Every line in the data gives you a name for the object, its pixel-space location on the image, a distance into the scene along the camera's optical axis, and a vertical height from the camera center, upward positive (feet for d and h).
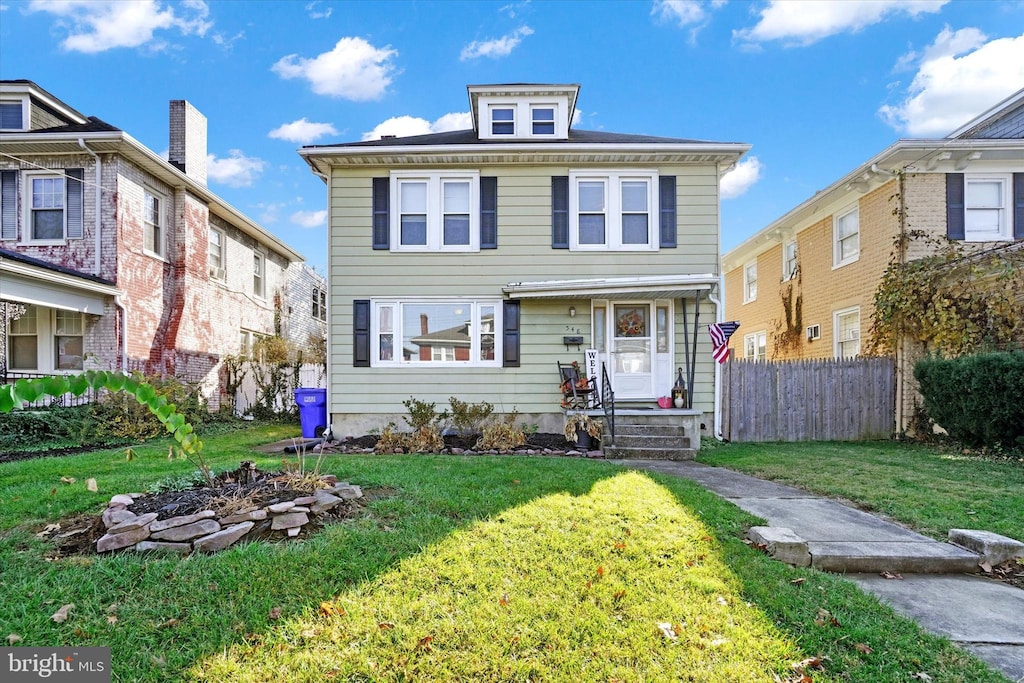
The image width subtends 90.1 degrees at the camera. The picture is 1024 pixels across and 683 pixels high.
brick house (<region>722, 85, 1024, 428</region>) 33.65 +9.14
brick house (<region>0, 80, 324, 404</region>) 34.06 +7.20
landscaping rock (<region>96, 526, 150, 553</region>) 10.93 -4.26
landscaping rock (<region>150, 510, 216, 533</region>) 11.28 -4.02
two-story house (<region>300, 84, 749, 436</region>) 31.58 +4.70
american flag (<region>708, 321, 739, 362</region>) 29.60 +0.55
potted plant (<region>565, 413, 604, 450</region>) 27.17 -4.56
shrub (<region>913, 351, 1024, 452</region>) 24.49 -2.56
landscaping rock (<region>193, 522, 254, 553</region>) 11.04 -4.30
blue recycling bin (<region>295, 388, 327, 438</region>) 32.17 -4.24
